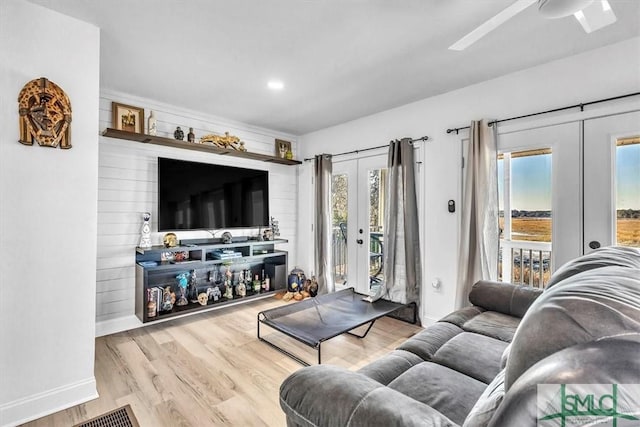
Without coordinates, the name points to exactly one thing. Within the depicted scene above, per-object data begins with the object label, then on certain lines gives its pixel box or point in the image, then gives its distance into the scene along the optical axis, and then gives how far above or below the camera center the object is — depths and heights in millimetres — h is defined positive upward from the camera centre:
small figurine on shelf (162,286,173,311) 3287 -942
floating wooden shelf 3051 +843
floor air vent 1786 -1252
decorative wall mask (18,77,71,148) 1807 +640
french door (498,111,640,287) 2236 +200
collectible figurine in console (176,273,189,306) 3494 -873
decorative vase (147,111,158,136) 3328 +1037
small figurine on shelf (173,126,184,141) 3537 +983
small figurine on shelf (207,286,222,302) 3734 -983
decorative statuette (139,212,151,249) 3256 -199
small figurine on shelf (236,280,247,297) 3949 -988
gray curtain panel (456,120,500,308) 2807 +37
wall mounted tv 3445 +261
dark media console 3176 -755
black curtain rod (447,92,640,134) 2226 +900
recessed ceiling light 2963 +1343
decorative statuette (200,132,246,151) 3750 +978
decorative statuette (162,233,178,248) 3389 -277
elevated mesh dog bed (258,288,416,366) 2520 -986
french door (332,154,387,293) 3977 -55
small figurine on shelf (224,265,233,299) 3854 -906
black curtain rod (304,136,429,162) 3385 +905
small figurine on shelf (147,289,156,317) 3088 -939
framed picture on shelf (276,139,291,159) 4711 +1100
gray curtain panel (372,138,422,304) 3430 -186
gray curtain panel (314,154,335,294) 4402 -232
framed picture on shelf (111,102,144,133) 3178 +1085
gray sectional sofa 565 -499
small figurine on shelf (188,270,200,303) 3723 -906
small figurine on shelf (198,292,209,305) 3527 -986
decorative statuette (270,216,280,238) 4590 -169
